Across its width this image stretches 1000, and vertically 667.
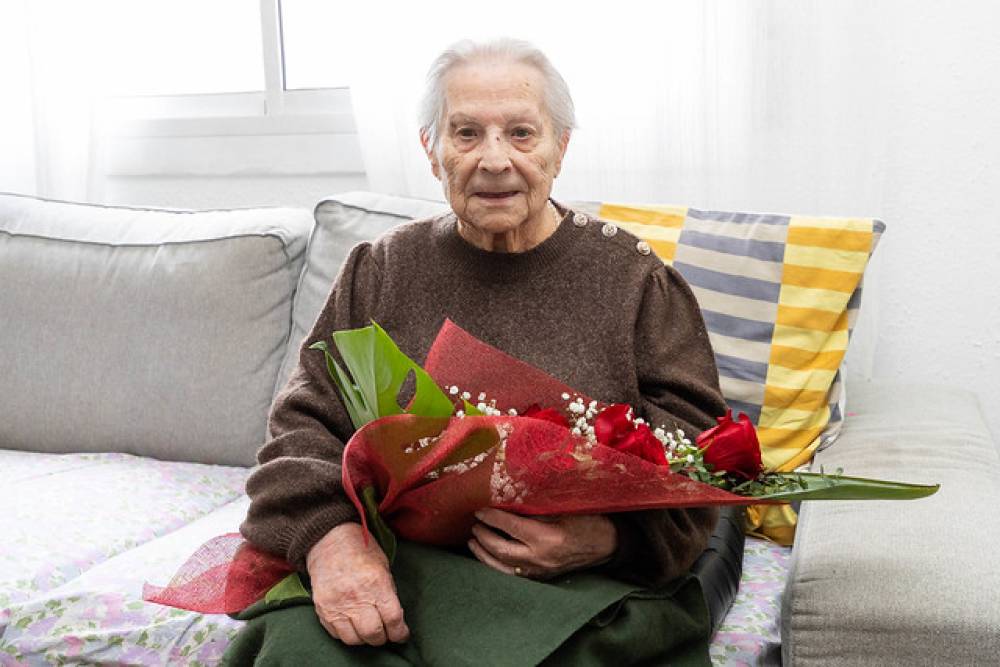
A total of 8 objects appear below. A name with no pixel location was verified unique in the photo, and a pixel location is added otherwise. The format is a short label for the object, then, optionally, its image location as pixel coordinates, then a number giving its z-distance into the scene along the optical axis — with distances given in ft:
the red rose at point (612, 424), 3.95
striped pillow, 5.79
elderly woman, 4.73
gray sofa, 4.83
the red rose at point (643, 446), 3.90
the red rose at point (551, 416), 4.00
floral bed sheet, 4.70
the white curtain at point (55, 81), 9.22
